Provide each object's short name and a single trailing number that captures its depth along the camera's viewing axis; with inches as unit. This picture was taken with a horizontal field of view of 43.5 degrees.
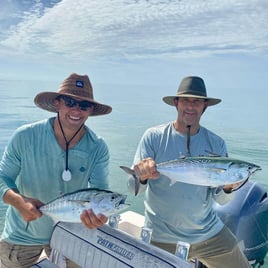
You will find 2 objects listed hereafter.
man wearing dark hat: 97.7
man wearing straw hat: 84.0
